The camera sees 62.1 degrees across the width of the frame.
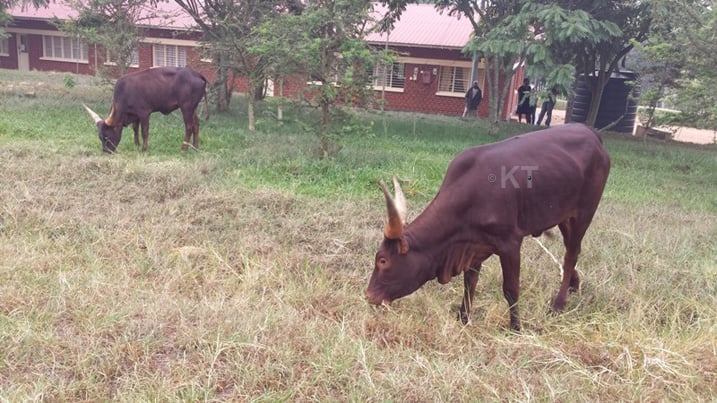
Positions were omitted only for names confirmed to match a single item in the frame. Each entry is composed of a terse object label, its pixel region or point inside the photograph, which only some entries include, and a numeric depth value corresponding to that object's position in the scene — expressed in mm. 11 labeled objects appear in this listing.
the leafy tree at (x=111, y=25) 14141
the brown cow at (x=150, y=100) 9633
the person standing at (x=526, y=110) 19906
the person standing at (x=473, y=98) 20891
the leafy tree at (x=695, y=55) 9969
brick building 22234
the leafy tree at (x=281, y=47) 9352
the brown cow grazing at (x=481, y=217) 4082
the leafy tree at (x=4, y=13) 18297
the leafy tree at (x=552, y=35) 11875
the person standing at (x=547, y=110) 19431
